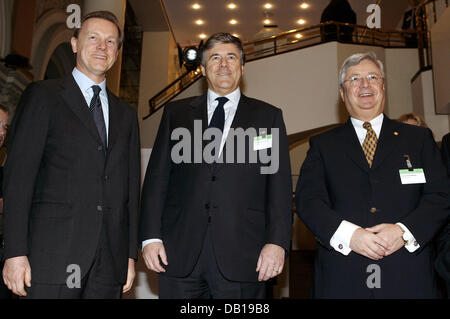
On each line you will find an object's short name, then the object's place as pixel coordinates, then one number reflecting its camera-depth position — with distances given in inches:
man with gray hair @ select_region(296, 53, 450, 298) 73.3
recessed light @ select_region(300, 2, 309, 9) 458.6
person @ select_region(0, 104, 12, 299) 110.0
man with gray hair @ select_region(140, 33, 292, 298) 75.2
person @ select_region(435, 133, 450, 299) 75.3
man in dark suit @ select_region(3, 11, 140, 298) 66.4
